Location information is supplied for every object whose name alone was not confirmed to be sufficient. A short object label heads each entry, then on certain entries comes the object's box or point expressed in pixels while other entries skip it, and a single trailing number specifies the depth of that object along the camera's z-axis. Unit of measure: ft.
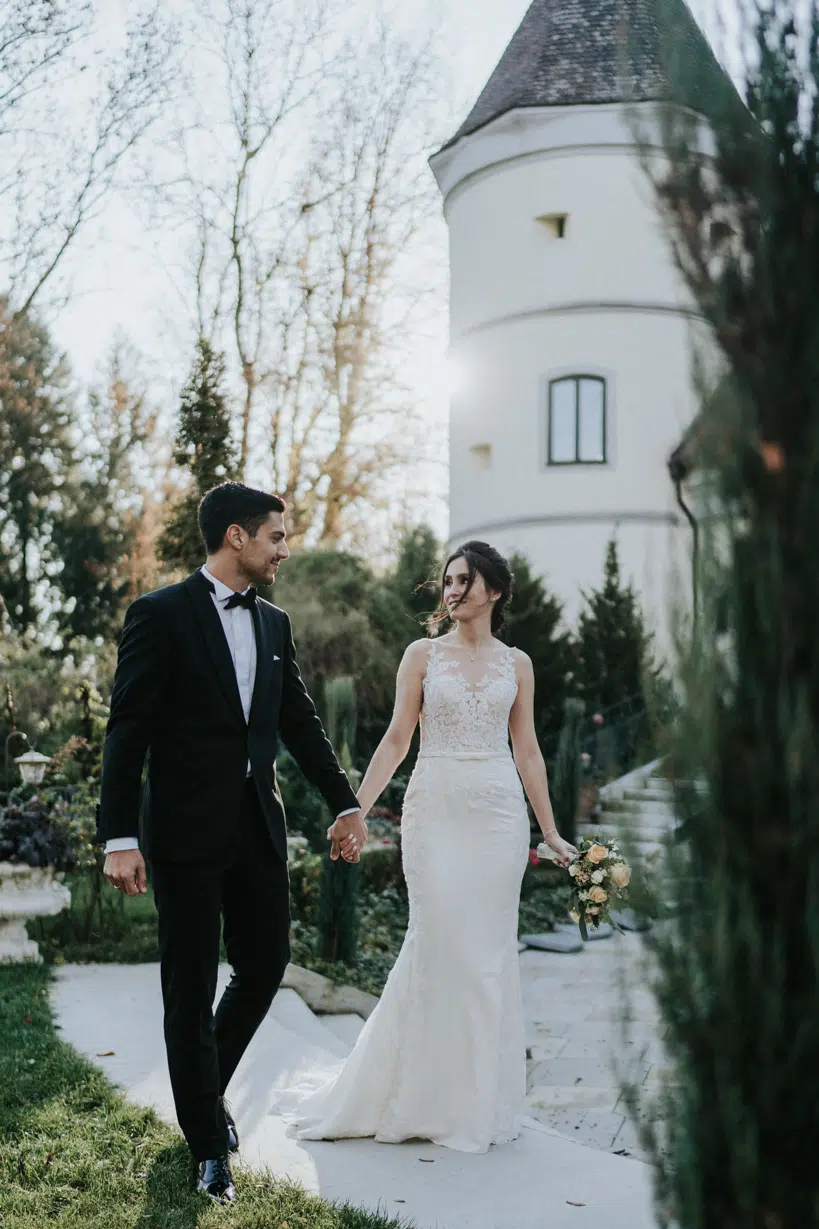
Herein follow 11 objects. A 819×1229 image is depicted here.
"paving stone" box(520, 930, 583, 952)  33.12
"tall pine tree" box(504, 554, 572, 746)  55.16
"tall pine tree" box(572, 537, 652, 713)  57.26
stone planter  25.93
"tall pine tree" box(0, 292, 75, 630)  95.61
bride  15.29
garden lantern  31.73
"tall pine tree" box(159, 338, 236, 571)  46.96
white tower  67.00
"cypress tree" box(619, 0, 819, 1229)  6.03
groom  12.94
